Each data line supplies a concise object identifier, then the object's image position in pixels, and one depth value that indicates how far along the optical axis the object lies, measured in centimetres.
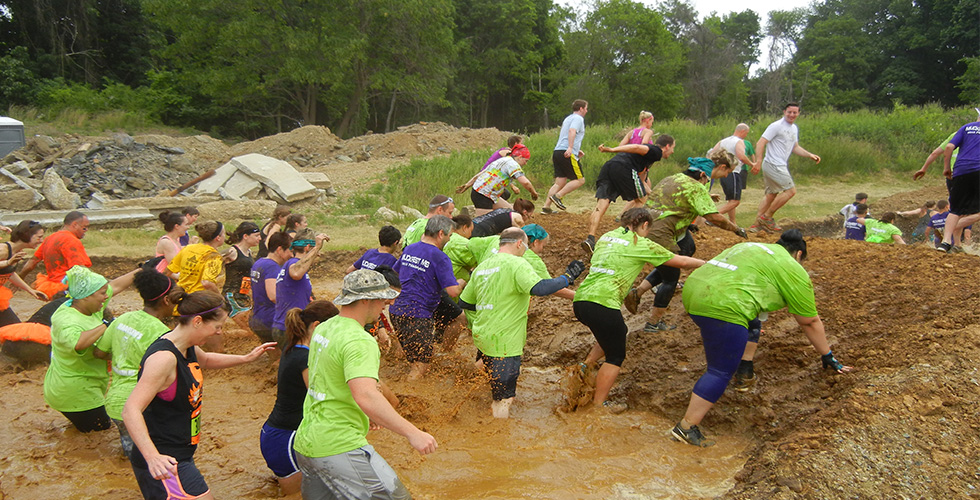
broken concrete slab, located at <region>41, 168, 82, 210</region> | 1538
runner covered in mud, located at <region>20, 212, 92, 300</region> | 707
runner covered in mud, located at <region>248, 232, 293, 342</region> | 630
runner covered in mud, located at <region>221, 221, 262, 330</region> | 742
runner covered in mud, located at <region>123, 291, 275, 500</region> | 354
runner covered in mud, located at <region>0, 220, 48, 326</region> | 698
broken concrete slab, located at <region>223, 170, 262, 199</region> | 1603
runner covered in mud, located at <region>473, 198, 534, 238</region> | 775
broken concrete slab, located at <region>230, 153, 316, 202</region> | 1588
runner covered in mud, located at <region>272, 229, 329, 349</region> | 595
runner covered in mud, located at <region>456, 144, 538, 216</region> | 928
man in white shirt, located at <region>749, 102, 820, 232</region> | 925
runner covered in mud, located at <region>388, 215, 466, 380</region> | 630
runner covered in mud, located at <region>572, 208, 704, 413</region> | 542
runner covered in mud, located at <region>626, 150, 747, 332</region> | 631
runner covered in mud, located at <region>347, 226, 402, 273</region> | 648
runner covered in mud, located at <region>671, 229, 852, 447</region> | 479
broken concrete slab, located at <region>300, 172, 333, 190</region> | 1689
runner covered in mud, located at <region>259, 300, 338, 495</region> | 400
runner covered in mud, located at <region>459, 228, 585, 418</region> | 549
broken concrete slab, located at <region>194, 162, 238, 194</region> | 1653
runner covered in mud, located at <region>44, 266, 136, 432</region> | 482
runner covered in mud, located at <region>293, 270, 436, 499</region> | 349
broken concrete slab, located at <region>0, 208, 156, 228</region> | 1394
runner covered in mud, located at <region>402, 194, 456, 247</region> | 734
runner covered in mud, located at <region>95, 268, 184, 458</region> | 423
